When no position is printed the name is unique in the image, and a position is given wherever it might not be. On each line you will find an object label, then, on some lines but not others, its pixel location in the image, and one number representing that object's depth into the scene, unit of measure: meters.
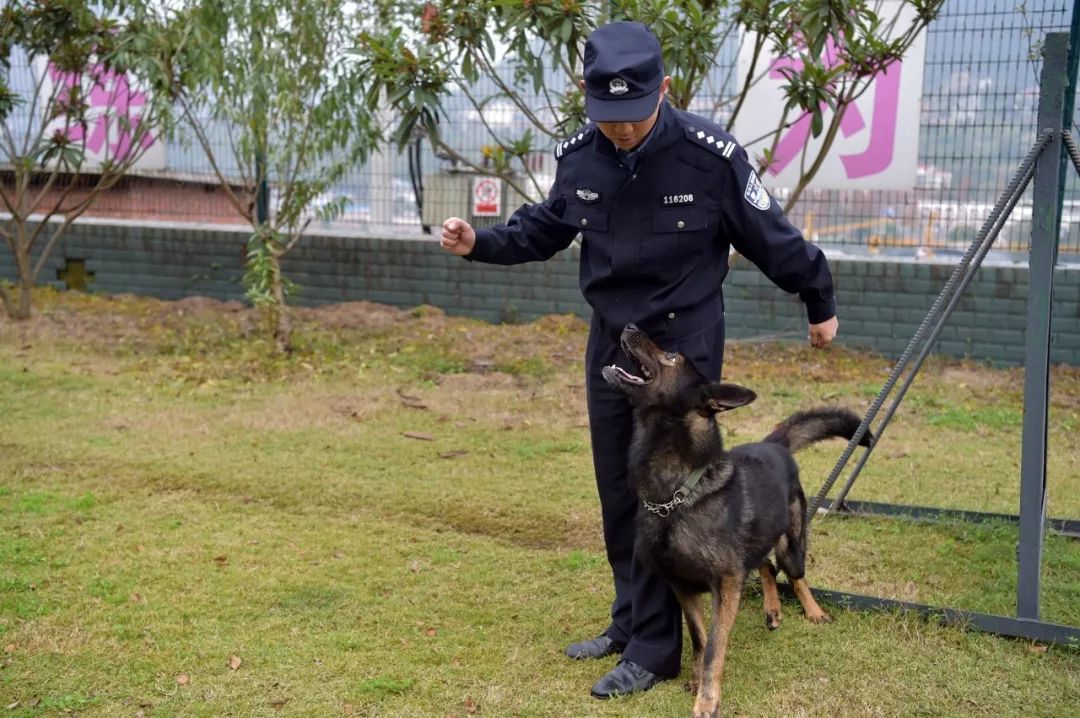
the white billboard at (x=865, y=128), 9.30
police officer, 3.37
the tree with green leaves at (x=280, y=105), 8.71
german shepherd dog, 3.38
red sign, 10.59
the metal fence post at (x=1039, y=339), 3.82
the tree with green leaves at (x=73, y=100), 9.25
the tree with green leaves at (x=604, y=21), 6.57
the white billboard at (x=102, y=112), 10.41
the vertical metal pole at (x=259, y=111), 8.63
